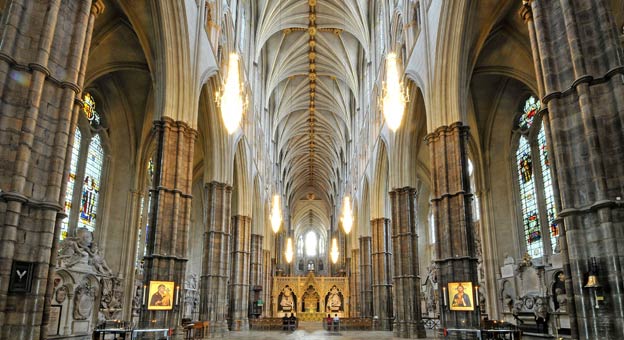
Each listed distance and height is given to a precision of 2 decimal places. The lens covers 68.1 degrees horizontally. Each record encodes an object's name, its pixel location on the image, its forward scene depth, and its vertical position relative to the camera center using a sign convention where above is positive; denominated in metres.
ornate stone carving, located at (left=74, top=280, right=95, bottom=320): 20.83 -0.35
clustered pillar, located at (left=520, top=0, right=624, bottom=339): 7.96 +2.59
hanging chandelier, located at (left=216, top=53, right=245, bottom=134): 15.44 +6.41
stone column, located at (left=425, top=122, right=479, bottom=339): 15.42 +2.69
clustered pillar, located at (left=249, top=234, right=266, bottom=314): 35.98 +1.63
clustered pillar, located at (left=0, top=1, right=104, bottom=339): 7.95 +2.66
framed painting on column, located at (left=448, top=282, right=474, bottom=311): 14.88 -0.09
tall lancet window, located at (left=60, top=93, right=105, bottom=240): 22.78 +5.96
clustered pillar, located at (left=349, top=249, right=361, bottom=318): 42.57 +0.75
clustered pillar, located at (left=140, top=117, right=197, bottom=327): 15.20 +2.79
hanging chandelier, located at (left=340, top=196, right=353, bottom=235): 35.28 +5.81
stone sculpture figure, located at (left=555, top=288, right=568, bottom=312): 19.51 -0.23
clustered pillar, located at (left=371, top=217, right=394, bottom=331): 29.84 +1.61
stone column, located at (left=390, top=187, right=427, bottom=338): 21.33 +1.27
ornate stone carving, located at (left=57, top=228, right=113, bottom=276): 20.72 +1.75
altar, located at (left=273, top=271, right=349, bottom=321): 48.31 +0.49
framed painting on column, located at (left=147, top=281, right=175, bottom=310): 14.69 -0.08
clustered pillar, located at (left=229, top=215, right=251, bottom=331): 28.28 +1.13
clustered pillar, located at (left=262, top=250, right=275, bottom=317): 43.56 +0.72
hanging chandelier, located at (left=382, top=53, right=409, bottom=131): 16.00 +6.63
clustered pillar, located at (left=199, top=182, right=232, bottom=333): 21.83 +1.72
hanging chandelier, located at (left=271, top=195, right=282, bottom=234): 32.96 +5.64
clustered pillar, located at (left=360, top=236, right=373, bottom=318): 35.91 +1.16
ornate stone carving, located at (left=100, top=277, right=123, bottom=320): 22.64 -0.27
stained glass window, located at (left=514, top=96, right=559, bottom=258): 22.52 +5.41
